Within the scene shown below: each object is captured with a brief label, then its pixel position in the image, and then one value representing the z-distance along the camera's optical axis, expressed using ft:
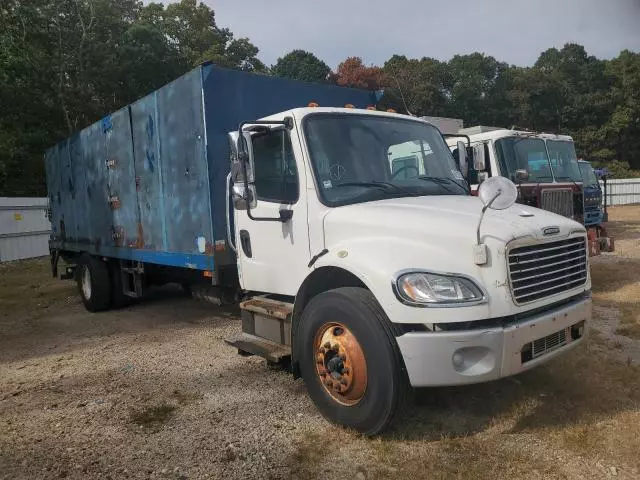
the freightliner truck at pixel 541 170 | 29.96
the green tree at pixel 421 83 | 140.46
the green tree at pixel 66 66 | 66.69
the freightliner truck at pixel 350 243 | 10.63
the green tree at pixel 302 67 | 157.69
